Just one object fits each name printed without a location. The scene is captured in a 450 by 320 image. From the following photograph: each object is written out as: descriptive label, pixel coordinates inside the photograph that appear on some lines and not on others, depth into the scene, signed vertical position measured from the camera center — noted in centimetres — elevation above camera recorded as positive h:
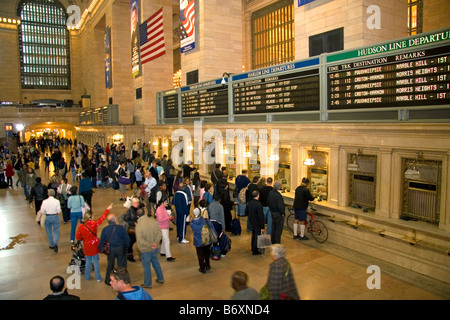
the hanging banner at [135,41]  2427 +708
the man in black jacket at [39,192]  1086 -174
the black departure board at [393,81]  676 +121
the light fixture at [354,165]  827 -76
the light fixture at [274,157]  1081 -69
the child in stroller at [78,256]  737 -258
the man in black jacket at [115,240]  649 -199
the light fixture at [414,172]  700 -80
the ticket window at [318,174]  946 -111
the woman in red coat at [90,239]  680 -206
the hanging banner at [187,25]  1689 +578
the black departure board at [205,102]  1425 +160
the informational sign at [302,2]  1075 +428
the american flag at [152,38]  1738 +539
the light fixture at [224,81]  1362 +225
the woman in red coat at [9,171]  1781 -170
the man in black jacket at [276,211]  842 -189
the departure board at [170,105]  1908 +182
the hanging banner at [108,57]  3275 +789
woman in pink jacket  758 -196
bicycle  890 -249
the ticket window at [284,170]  1087 -113
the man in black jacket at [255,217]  801 -193
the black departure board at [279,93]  978 +139
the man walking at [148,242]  639 -199
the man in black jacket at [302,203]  884 -181
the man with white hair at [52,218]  843 -202
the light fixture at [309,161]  934 -72
